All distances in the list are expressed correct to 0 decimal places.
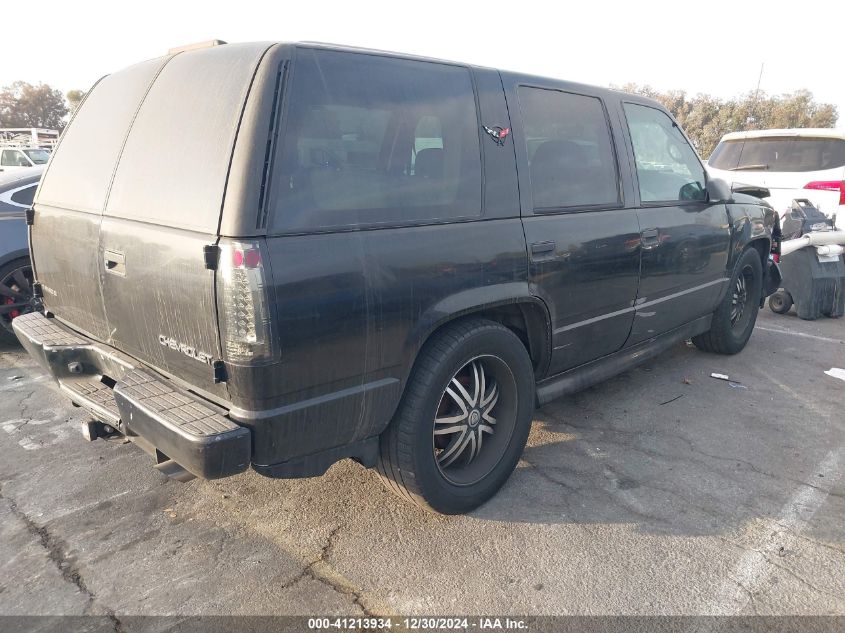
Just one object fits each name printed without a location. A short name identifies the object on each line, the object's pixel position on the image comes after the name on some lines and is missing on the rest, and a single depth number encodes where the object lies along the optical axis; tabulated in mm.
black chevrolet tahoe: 2080
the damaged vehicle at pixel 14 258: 5121
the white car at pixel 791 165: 7320
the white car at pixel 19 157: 16358
